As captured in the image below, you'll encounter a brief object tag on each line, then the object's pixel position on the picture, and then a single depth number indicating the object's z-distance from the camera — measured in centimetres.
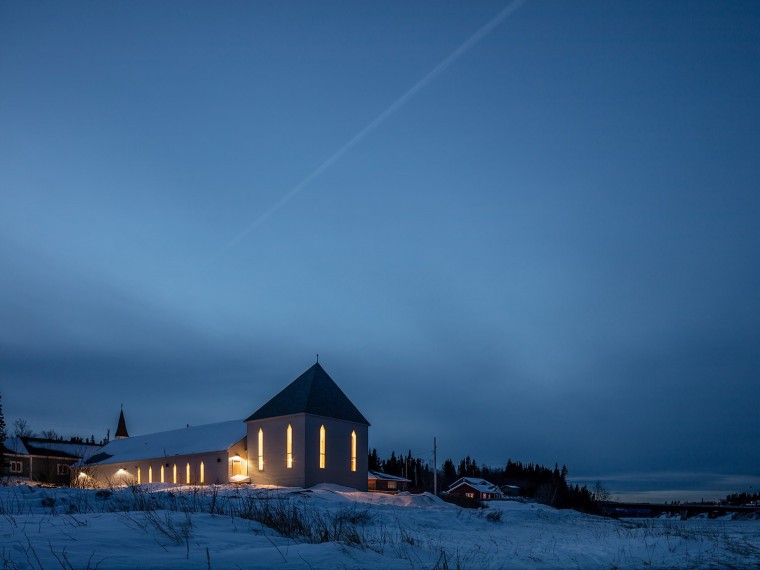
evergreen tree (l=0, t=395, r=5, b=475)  6792
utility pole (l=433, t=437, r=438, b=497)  6106
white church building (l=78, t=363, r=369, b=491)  4669
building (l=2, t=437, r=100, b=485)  8175
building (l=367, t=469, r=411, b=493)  7586
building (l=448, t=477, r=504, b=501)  9319
